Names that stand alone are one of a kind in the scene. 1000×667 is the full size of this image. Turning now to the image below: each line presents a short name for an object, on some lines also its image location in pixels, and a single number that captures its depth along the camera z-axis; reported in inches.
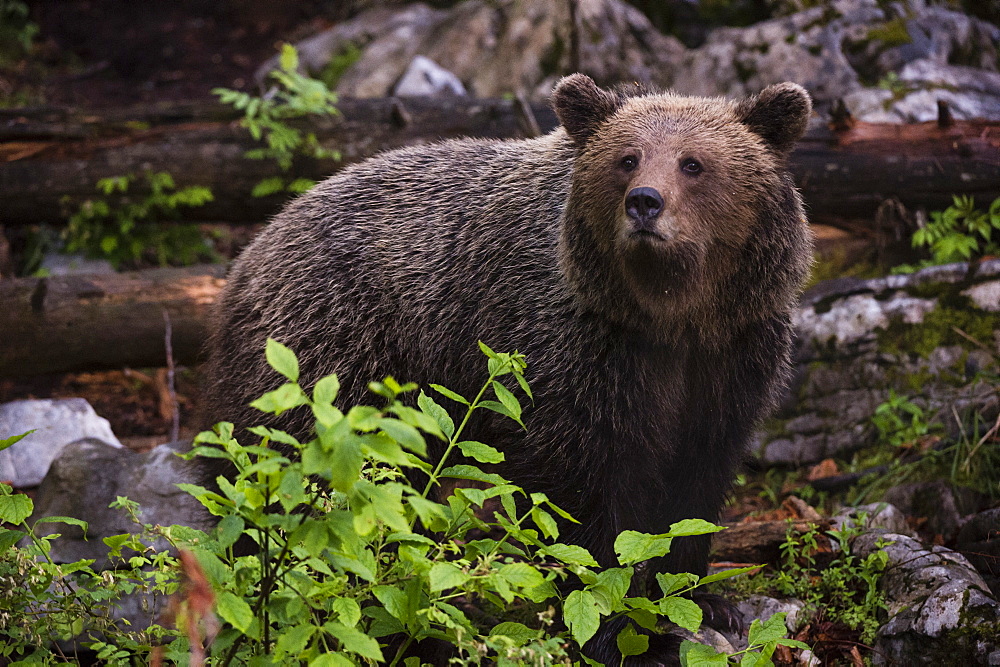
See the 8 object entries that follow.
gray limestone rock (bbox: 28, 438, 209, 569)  453.7
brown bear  331.3
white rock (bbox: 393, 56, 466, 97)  874.1
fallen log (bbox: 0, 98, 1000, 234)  586.2
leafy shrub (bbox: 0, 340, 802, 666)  196.1
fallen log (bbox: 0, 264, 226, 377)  570.9
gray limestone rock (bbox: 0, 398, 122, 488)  525.0
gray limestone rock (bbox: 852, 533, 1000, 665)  327.6
